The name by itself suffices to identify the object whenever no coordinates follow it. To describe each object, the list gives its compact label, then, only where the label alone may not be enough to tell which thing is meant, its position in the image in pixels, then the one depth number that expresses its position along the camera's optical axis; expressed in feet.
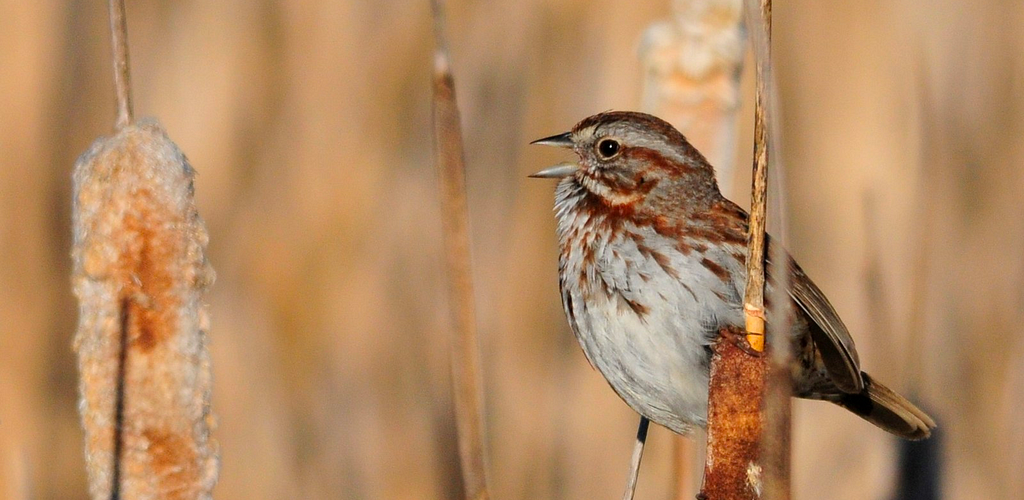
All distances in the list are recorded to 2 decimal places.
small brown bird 13.21
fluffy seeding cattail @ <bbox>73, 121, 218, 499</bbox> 12.89
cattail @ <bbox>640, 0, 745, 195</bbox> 13.29
